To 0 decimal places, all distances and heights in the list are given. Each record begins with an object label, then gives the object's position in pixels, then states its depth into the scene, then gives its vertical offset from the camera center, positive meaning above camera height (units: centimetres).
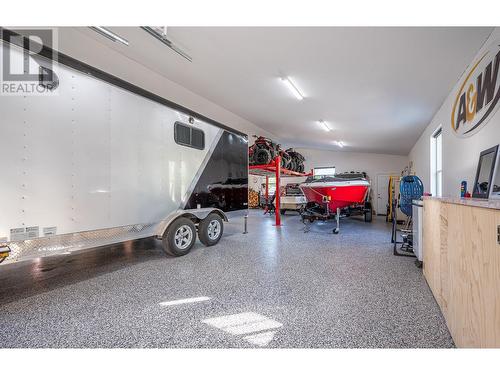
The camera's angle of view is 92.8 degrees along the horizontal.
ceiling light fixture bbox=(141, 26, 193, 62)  392 +267
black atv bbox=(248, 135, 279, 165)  875 +138
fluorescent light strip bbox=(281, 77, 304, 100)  532 +241
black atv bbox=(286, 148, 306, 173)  1149 +138
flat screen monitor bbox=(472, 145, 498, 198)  232 +16
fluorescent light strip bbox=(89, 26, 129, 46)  354 +239
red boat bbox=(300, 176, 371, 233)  713 -15
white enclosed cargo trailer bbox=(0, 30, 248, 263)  224 +28
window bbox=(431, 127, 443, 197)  622 +69
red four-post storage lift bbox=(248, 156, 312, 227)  809 +77
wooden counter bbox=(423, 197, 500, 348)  115 -50
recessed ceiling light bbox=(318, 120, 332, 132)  816 +229
